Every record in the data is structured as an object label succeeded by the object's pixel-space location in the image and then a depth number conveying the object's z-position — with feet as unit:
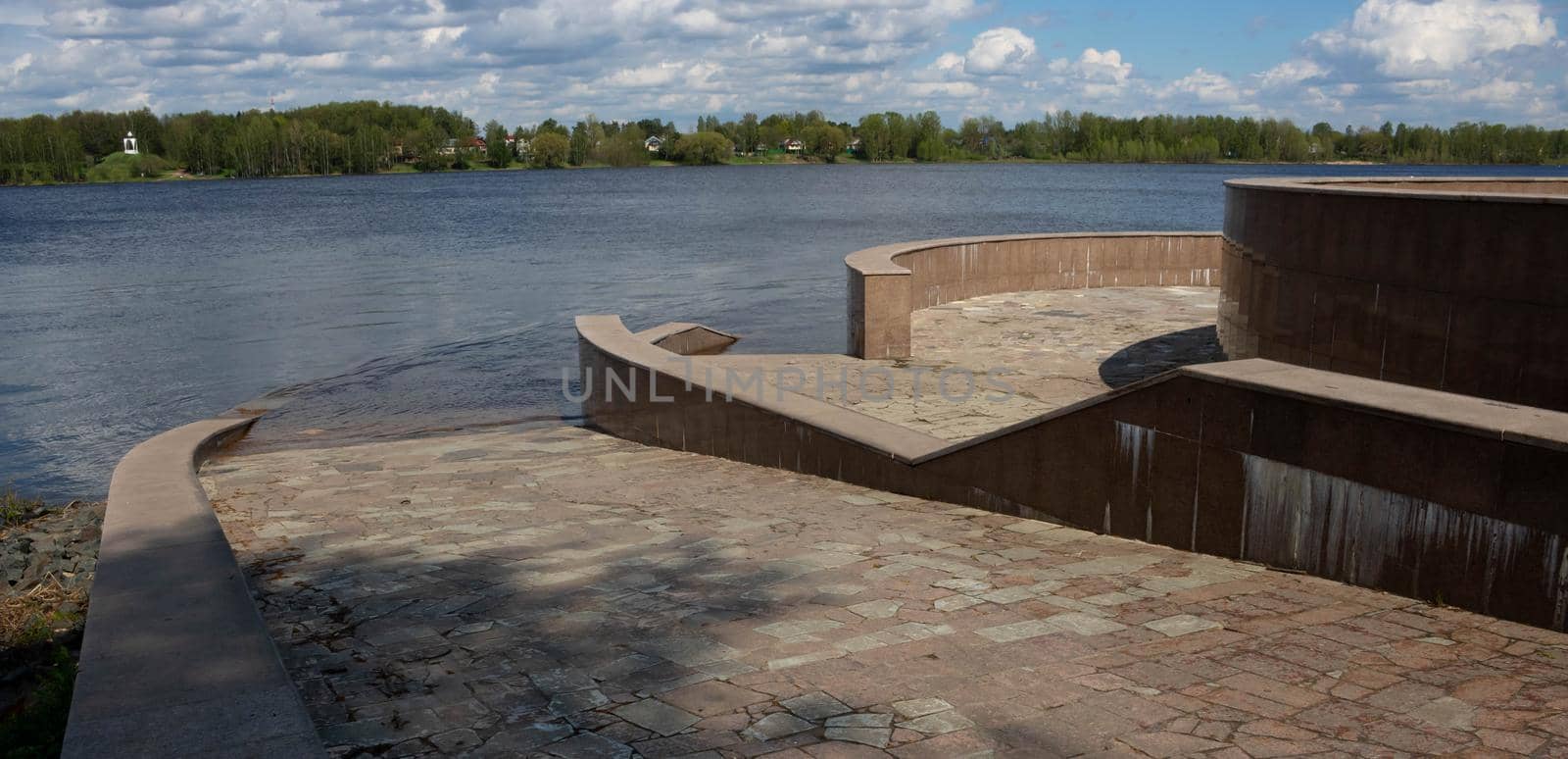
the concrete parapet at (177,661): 11.30
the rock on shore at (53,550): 26.61
